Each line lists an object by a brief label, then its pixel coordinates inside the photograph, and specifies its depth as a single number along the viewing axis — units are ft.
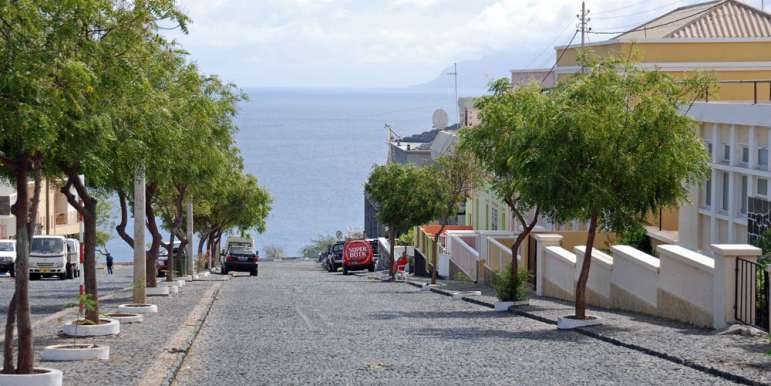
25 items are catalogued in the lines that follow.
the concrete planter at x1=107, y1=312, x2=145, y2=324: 64.59
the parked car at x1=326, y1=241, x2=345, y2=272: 220.23
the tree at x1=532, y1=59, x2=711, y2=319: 59.52
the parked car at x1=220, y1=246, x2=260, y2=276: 187.21
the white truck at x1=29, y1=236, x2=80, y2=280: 146.41
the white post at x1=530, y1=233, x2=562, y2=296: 98.99
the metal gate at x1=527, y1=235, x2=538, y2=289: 110.93
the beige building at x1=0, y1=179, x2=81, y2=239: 221.35
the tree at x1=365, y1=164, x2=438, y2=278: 151.12
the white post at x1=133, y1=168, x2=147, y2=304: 75.77
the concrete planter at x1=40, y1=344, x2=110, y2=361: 45.98
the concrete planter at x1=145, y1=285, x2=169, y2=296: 96.73
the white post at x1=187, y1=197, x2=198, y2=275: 152.87
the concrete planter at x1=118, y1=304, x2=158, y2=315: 72.14
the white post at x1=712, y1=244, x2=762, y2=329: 55.67
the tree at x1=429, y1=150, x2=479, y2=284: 137.39
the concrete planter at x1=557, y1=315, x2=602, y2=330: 60.34
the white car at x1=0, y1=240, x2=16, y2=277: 153.99
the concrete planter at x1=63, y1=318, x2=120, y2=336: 54.95
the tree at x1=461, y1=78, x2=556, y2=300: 69.51
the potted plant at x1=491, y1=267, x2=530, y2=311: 79.87
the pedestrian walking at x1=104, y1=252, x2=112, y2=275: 207.06
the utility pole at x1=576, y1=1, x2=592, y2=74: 194.07
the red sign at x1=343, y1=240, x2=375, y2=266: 199.12
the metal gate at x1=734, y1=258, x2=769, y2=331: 54.13
